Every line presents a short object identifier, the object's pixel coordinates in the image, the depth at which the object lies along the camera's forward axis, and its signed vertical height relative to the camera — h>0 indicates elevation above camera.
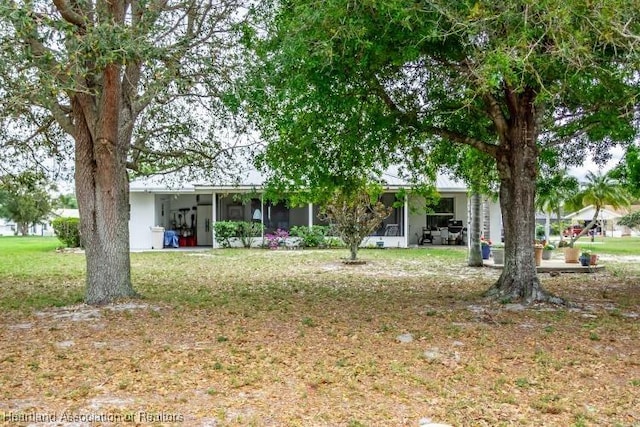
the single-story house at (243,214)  23.78 +0.68
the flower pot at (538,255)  14.84 -0.77
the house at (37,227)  60.96 +0.54
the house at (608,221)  51.97 +0.56
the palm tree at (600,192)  25.44 +1.60
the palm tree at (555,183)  13.41 +1.12
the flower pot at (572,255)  15.99 -0.84
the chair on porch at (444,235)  25.77 -0.37
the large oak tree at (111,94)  6.02 +1.96
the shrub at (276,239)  23.17 -0.42
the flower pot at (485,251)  17.31 -0.75
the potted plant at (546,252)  17.62 -0.82
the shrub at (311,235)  23.38 -0.26
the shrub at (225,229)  23.31 +0.02
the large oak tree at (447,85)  5.85 +1.95
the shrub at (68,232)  23.78 -0.04
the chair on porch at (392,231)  24.20 -0.13
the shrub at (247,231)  23.38 -0.07
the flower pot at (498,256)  15.76 -0.84
